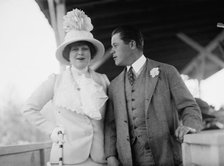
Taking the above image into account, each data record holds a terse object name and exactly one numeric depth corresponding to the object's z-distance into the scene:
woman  2.42
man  2.37
